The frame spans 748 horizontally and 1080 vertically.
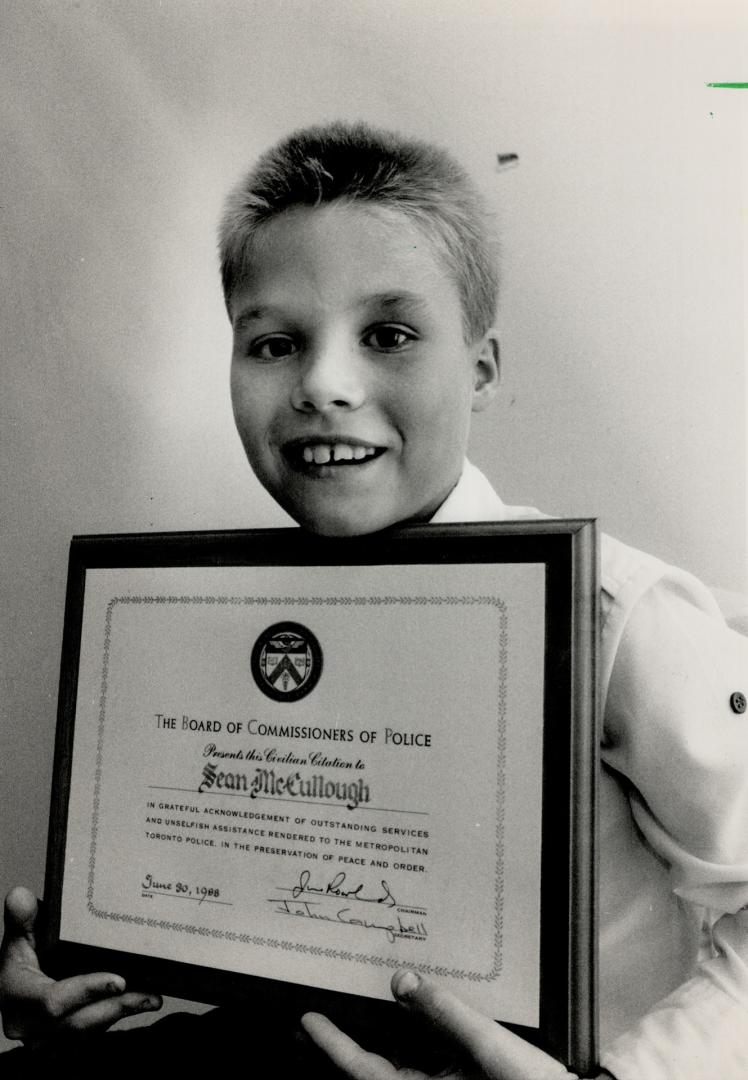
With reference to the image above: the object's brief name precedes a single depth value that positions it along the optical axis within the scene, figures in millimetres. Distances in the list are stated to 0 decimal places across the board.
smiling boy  484
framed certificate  453
